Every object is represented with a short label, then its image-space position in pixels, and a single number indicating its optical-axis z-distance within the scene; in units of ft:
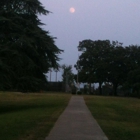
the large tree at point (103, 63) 280.10
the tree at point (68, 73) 450.66
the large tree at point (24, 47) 99.91
